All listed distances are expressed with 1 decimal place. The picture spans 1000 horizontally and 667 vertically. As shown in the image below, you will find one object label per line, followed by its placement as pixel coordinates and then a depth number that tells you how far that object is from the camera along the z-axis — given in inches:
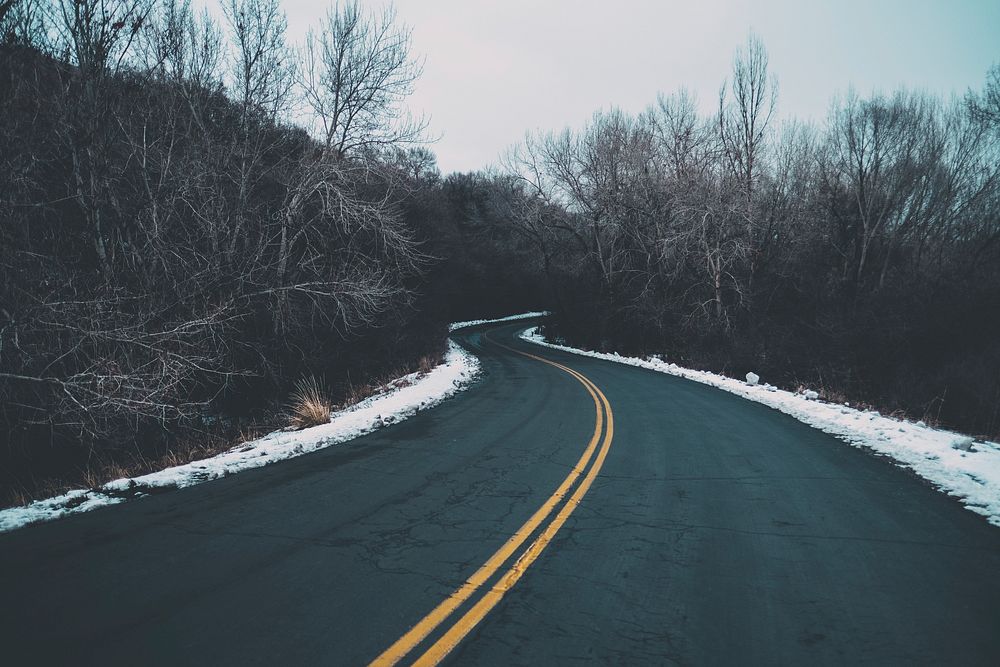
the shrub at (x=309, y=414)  373.3
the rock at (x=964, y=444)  291.5
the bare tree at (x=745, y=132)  990.4
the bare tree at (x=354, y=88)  700.0
